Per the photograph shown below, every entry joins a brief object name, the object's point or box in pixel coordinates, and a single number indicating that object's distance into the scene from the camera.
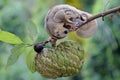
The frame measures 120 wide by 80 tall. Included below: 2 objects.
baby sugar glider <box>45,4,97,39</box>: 1.26
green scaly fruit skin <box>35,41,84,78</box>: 1.27
